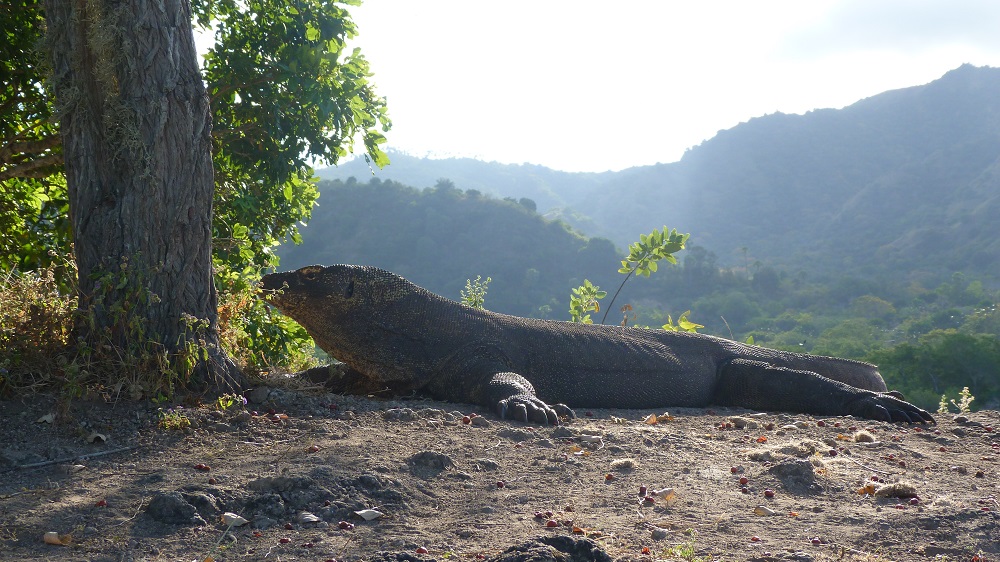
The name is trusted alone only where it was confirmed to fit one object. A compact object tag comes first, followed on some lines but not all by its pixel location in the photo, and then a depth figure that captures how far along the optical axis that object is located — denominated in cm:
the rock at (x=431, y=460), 309
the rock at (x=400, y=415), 412
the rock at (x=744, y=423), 471
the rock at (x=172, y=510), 240
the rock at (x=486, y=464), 319
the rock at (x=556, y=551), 202
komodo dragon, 516
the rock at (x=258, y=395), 418
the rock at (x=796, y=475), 308
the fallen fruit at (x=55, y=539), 223
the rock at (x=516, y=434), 375
